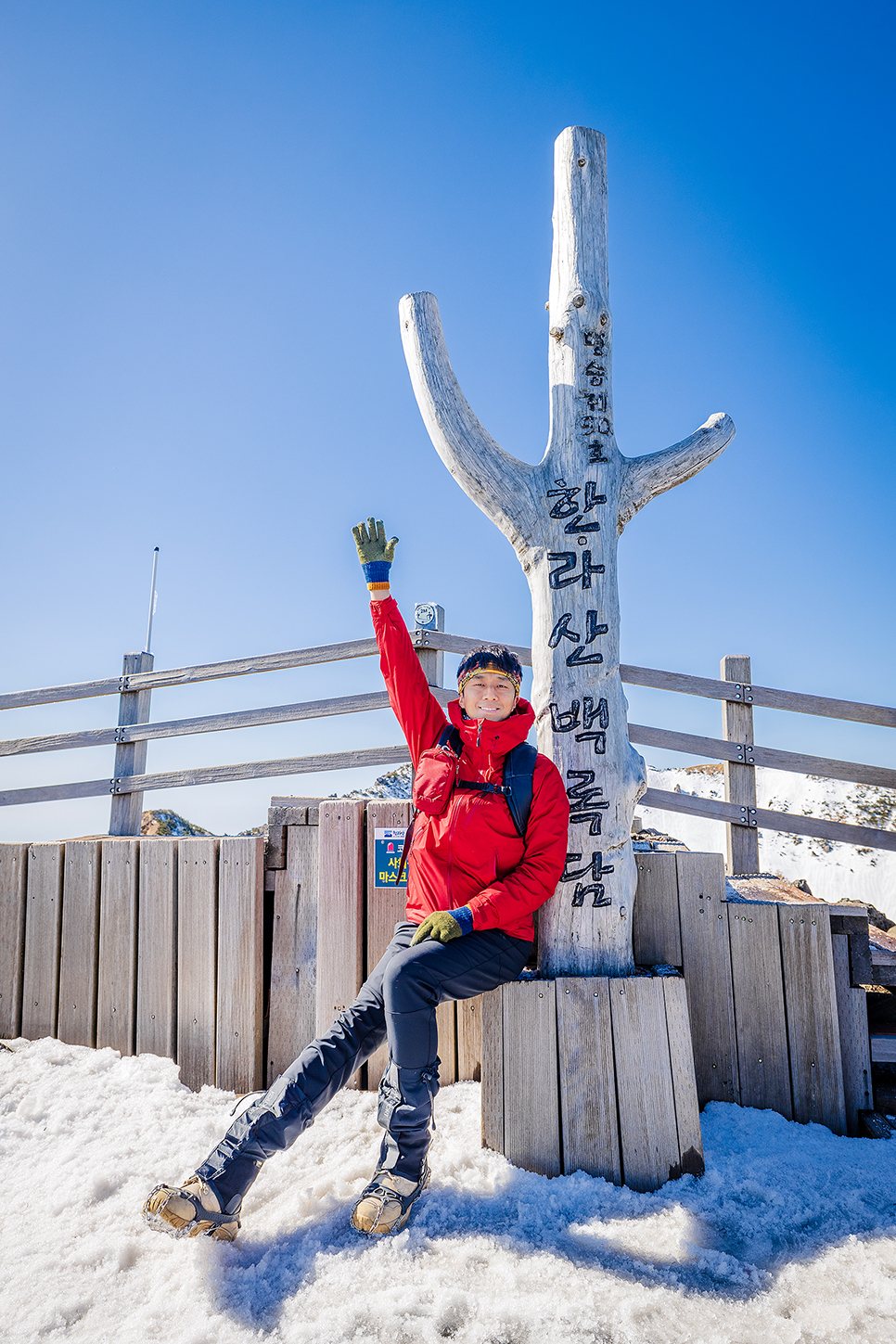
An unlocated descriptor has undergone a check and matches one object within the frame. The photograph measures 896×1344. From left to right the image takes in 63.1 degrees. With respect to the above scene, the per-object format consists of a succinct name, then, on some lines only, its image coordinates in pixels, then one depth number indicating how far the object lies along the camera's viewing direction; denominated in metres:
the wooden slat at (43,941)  3.64
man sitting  2.16
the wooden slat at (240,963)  3.26
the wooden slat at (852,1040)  2.98
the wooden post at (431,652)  5.38
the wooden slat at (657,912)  3.13
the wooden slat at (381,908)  3.16
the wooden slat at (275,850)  3.46
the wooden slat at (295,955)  3.26
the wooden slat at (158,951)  3.42
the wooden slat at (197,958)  3.32
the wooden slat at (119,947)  3.49
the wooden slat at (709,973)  3.03
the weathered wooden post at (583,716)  2.59
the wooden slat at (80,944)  3.57
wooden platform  2.54
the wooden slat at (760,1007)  2.99
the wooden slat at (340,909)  3.21
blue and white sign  3.27
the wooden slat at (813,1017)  2.95
